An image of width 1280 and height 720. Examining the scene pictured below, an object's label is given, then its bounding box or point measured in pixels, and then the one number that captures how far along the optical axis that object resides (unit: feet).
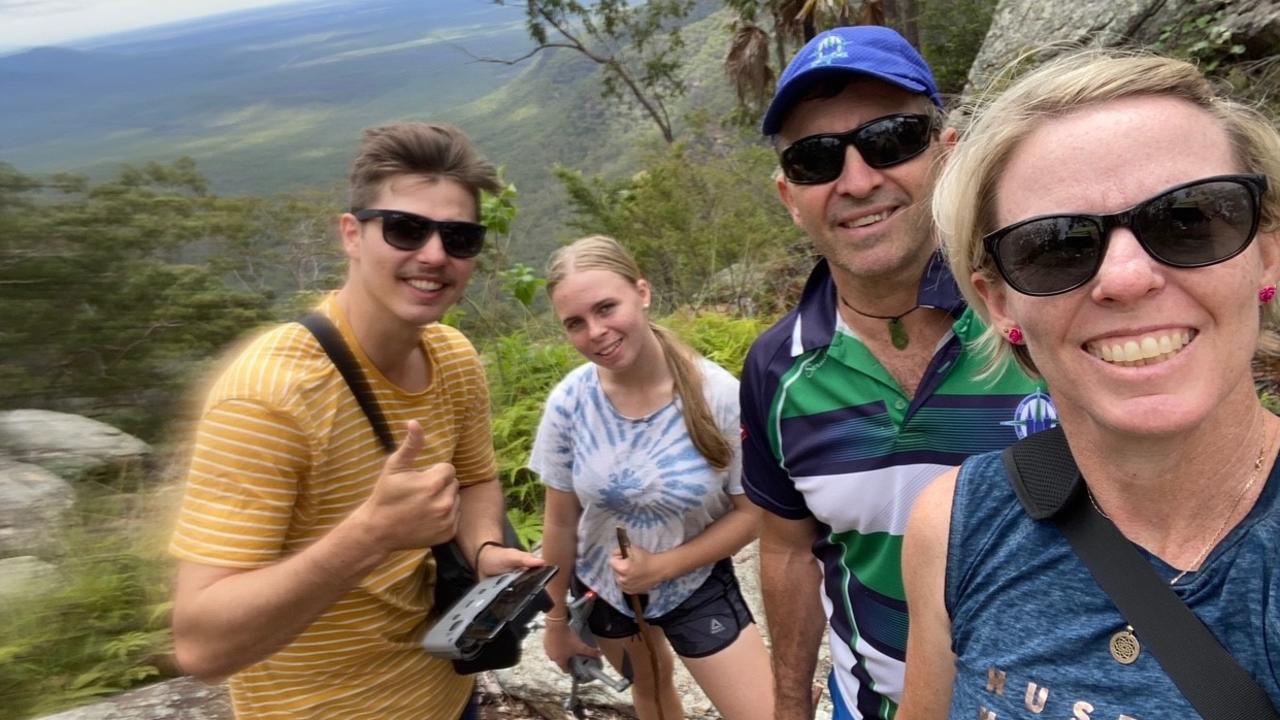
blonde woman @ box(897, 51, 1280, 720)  2.86
